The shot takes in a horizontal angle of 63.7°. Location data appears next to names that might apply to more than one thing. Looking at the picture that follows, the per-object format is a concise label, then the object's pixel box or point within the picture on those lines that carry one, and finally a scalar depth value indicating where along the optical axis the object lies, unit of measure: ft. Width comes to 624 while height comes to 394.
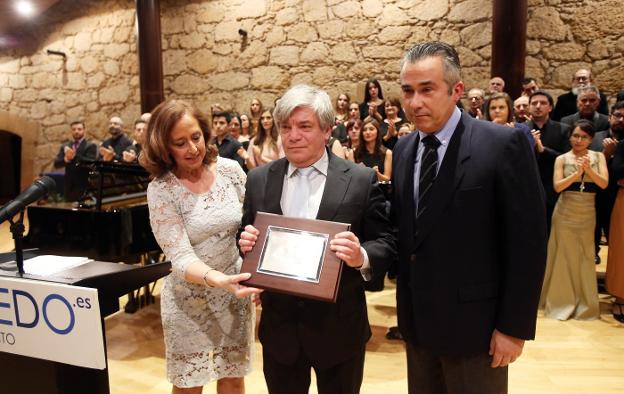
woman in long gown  12.85
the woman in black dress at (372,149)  15.64
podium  4.95
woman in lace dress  6.22
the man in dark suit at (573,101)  17.88
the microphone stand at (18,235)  4.83
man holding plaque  5.16
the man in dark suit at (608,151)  13.80
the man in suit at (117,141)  22.45
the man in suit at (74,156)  20.36
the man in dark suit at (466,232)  4.76
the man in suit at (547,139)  14.57
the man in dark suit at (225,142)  17.74
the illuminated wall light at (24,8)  31.91
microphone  4.83
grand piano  12.00
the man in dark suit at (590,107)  15.44
